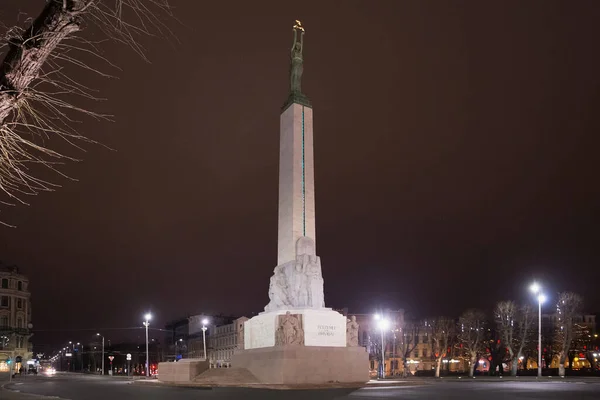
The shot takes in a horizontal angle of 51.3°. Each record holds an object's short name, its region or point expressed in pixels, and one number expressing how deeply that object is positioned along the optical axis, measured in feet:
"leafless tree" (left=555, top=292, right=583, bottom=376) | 194.33
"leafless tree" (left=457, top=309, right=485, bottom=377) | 225.07
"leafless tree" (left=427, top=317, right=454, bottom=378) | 241.00
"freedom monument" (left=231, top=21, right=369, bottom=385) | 117.08
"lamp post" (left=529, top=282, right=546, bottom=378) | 147.68
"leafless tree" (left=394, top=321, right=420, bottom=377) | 309.01
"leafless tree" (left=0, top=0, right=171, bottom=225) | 13.05
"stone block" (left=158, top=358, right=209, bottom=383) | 128.18
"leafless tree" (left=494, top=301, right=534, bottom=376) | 203.51
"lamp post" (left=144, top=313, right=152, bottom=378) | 187.21
